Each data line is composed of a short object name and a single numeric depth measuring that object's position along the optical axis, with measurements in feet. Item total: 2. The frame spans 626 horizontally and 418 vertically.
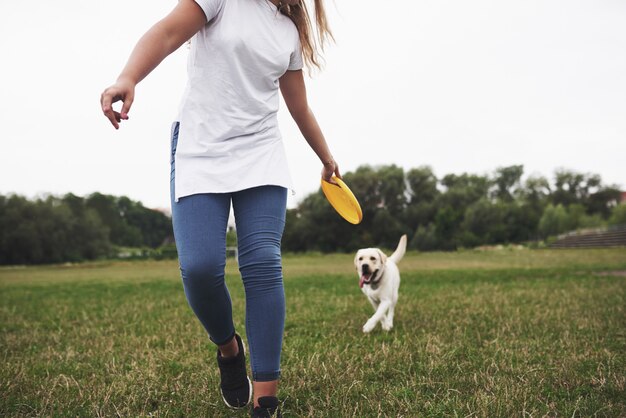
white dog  17.11
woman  6.82
